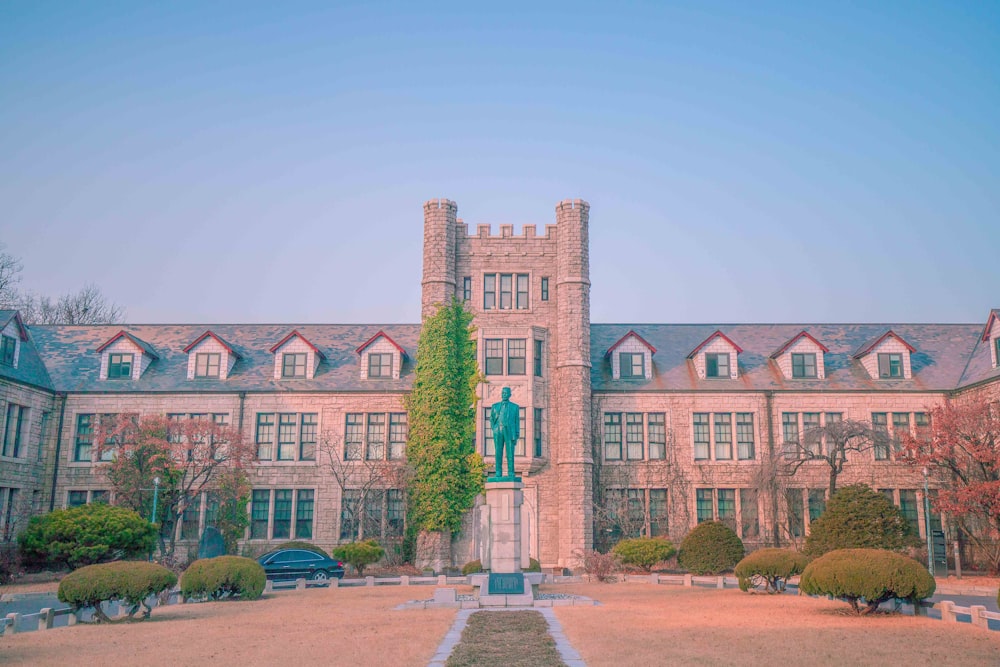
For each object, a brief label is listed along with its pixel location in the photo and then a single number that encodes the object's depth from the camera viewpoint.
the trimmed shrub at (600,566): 32.25
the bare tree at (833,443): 36.09
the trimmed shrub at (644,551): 34.34
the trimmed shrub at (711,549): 32.09
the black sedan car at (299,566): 33.12
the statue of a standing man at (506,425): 26.56
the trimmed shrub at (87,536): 30.11
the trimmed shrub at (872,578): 18.67
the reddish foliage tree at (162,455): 34.97
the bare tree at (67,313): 67.12
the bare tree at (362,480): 38.56
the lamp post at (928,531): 31.30
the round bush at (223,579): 23.86
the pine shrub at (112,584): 18.62
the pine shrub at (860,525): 30.52
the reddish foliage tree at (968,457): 32.22
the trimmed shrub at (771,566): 25.02
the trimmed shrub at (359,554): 34.56
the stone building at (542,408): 38.78
